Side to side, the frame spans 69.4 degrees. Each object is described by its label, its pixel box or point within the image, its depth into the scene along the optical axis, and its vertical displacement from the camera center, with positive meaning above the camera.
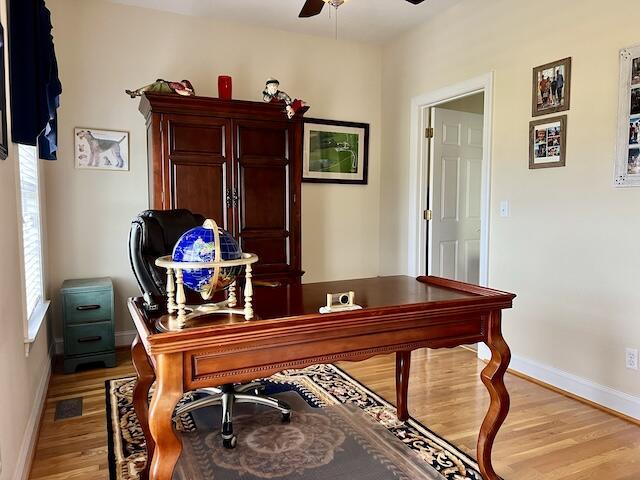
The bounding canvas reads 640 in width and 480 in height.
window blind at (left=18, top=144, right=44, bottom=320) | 2.66 -0.09
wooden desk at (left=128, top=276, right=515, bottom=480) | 1.35 -0.43
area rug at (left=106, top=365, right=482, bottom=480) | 2.01 -1.13
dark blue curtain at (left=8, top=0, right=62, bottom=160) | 2.03 +0.63
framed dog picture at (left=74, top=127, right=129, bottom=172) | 3.59 +0.50
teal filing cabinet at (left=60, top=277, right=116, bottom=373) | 3.28 -0.80
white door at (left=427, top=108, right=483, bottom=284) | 4.25 +0.14
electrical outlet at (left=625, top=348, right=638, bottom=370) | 2.55 -0.83
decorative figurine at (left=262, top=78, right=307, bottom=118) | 3.58 +0.90
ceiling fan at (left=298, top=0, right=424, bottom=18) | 2.64 +1.22
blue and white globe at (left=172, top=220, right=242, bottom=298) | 1.41 -0.13
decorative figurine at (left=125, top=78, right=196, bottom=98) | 3.29 +0.88
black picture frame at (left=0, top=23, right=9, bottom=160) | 1.70 +0.40
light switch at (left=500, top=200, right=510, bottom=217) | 3.32 +0.01
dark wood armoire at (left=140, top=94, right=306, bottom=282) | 3.31 +0.33
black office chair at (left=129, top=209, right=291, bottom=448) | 2.14 -0.24
